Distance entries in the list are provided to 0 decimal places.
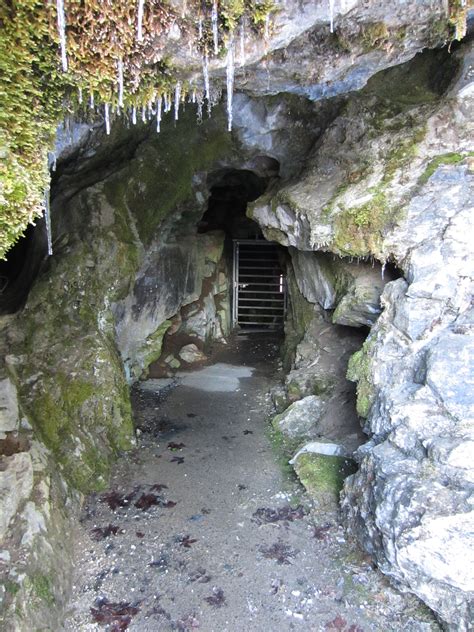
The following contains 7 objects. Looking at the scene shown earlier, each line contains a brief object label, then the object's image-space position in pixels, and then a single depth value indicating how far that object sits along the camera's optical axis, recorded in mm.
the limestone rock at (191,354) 12328
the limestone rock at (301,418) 8023
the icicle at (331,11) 3912
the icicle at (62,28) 3291
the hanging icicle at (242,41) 4215
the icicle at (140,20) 3547
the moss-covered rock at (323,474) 6285
